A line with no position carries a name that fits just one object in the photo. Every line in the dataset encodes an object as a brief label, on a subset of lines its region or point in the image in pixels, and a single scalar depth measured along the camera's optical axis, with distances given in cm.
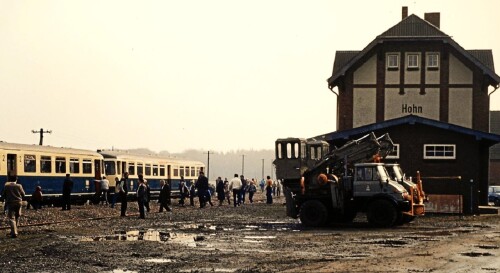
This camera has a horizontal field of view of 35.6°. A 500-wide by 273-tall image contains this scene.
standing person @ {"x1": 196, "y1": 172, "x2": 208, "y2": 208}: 3860
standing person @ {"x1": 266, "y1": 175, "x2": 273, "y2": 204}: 4732
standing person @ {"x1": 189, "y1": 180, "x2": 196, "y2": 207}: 3988
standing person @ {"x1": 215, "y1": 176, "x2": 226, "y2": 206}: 4301
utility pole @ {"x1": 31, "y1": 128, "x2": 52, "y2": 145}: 7893
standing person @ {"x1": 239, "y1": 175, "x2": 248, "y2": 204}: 4622
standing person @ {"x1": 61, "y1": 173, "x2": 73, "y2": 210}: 3428
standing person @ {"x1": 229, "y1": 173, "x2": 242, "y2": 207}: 4225
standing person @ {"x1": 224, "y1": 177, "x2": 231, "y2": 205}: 4871
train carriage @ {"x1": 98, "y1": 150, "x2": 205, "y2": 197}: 4578
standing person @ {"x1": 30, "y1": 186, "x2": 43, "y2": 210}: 3375
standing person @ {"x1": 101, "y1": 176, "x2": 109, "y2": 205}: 4022
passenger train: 3528
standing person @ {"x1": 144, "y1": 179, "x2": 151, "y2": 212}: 2942
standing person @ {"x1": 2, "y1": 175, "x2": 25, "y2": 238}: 2048
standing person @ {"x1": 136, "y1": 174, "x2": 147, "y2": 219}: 2900
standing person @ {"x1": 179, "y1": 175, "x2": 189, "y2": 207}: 4206
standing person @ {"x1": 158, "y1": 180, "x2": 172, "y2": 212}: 3453
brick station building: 4475
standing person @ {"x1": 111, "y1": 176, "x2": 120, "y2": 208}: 3747
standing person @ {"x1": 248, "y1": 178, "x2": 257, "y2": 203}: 5068
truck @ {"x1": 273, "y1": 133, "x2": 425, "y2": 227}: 2416
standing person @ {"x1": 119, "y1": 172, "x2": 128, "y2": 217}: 3069
